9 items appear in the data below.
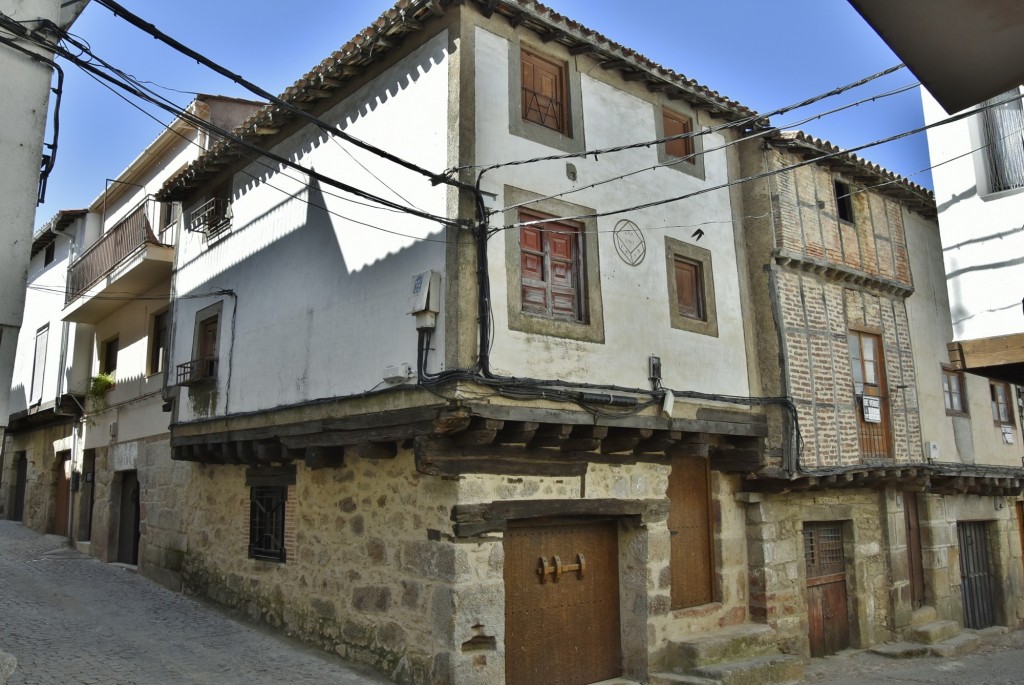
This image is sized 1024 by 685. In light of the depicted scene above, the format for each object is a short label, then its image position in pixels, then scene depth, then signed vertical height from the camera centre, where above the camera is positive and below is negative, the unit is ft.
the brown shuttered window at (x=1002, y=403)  47.98 +4.56
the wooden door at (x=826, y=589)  35.88 -4.91
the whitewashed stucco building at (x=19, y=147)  16.10 +7.31
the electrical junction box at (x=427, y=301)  24.64 +5.82
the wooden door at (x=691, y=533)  31.94 -2.00
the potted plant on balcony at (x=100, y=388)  48.11 +6.50
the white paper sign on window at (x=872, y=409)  37.50 +3.36
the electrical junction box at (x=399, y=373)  25.32 +3.71
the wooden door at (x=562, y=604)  26.99 -4.14
